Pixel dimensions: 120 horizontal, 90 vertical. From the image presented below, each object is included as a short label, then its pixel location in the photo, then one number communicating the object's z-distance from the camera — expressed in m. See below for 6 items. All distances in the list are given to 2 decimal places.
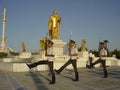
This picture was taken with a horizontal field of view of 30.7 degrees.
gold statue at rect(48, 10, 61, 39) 27.57
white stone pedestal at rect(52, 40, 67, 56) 25.23
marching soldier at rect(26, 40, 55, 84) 9.58
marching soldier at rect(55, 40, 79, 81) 10.28
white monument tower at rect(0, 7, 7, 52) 74.19
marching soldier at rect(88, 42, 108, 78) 11.71
